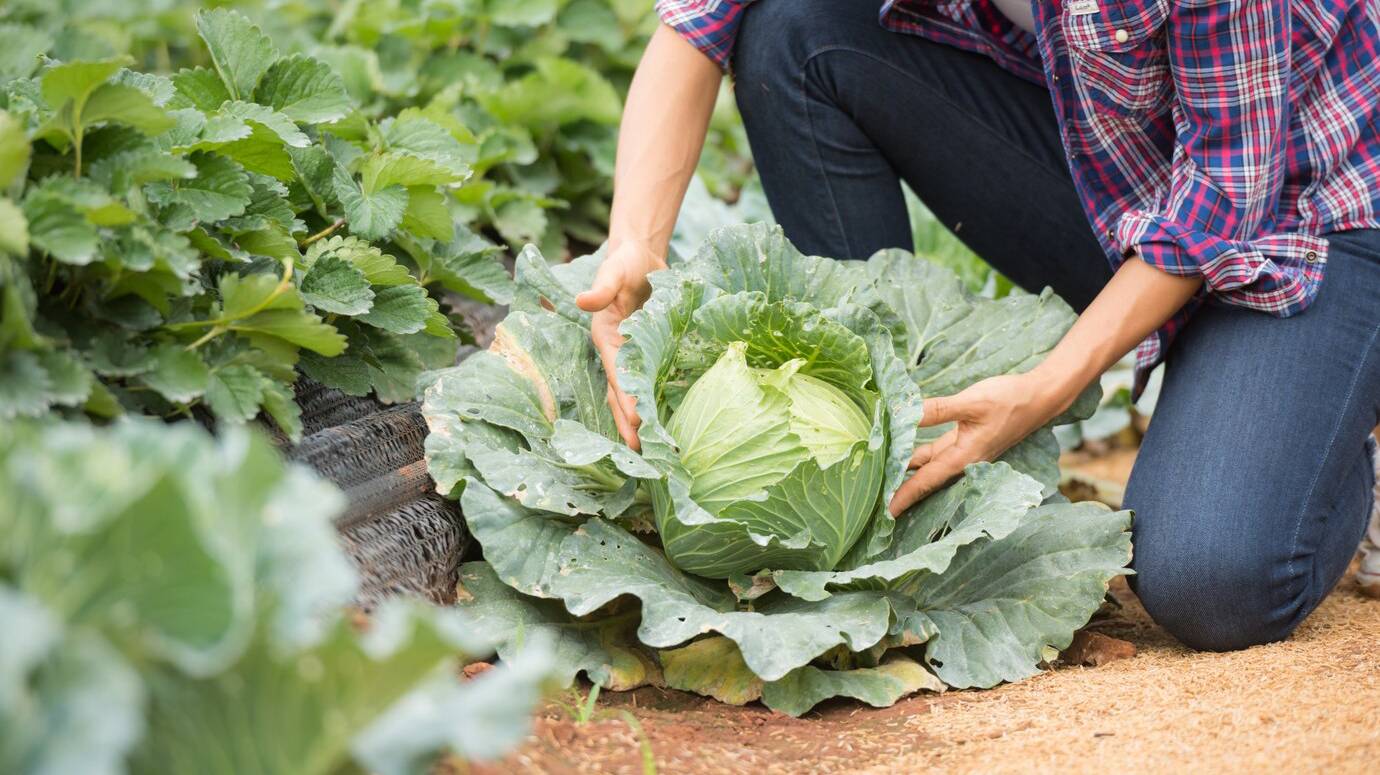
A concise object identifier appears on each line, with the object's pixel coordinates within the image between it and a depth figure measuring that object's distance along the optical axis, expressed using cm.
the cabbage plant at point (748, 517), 222
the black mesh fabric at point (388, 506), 220
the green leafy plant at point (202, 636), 155
